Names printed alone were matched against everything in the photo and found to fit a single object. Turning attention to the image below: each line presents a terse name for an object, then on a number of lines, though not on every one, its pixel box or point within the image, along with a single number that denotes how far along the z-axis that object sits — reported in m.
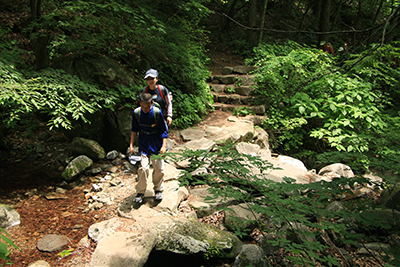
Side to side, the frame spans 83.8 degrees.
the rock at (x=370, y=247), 3.39
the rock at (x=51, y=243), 3.06
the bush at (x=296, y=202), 1.96
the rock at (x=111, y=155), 5.09
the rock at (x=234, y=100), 9.07
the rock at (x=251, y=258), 2.63
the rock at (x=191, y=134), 6.15
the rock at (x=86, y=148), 4.92
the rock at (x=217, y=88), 9.82
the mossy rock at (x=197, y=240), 2.94
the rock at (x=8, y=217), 3.31
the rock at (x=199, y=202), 3.85
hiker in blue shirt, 3.54
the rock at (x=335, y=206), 3.92
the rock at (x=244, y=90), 9.24
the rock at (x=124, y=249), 2.70
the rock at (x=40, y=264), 2.74
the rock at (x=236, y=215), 3.55
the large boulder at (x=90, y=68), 5.30
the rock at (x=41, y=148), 5.06
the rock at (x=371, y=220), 2.07
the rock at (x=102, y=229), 3.16
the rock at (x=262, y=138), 7.25
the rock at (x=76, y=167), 4.45
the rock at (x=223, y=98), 9.23
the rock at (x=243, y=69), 10.38
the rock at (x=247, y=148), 5.74
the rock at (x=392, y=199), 4.03
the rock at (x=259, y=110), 8.34
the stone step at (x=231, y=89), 9.27
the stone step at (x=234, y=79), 9.65
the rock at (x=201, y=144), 5.41
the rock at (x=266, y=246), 3.22
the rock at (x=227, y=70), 10.84
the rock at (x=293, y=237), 3.13
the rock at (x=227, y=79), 10.13
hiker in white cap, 3.95
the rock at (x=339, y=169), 5.71
